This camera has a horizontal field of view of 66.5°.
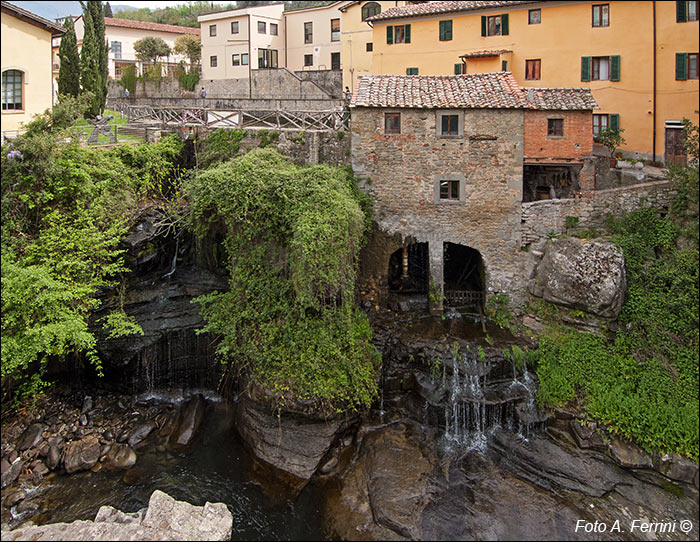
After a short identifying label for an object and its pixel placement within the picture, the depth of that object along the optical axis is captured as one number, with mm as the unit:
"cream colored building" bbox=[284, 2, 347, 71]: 41875
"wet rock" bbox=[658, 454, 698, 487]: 14781
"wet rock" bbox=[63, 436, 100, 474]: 15430
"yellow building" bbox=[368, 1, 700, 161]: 24245
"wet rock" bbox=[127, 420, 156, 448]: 16516
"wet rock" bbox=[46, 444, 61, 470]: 15406
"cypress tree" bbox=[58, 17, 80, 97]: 26297
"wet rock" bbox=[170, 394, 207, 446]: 16738
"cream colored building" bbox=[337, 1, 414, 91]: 34906
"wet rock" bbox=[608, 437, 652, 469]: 15242
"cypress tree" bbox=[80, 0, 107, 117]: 27158
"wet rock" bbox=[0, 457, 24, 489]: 14680
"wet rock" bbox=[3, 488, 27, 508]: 14096
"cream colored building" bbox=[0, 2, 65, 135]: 18609
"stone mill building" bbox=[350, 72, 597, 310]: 19891
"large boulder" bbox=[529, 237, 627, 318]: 18203
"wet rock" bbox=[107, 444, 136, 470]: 15719
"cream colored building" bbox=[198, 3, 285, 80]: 40500
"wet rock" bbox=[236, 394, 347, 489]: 15552
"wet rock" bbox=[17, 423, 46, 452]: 15781
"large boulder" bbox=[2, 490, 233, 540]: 11891
